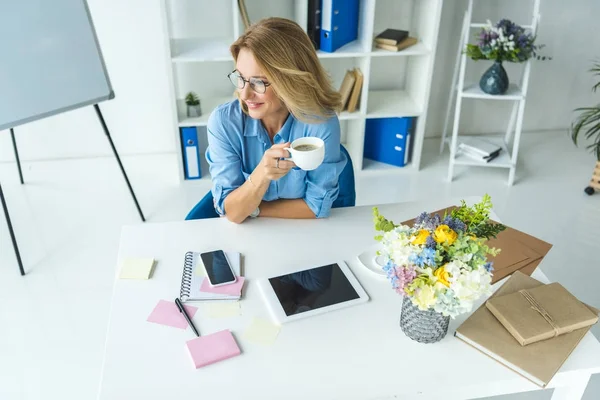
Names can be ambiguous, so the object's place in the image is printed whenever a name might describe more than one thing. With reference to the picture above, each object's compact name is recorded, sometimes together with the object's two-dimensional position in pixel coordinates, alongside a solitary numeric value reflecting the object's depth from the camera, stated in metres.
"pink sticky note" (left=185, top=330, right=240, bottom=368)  1.33
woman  1.67
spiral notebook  1.52
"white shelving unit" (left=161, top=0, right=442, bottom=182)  3.09
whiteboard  2.38
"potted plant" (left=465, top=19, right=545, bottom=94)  2.98
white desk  1.28
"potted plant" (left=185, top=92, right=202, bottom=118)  3.21
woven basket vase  1.34
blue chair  2.01
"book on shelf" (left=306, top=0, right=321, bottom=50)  3.04
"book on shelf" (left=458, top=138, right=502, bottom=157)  3.41
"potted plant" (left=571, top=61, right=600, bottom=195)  3.18
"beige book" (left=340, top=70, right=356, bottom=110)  3.25
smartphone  1.56
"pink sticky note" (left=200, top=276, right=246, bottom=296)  1.54
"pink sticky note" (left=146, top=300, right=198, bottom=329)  1.44
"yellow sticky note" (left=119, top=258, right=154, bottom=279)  1.59
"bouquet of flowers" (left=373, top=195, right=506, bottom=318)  1.19
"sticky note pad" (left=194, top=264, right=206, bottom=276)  1.60
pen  1.42
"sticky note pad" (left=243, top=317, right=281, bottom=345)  1.39
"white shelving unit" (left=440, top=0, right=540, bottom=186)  3.18
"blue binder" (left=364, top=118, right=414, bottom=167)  3.41
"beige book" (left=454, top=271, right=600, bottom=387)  1.32
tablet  1.48
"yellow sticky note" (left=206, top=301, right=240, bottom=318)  1.47
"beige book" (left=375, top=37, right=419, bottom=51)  3.15
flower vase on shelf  3.13
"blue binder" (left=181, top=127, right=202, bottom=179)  3.20
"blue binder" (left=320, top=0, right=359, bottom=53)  3.00
